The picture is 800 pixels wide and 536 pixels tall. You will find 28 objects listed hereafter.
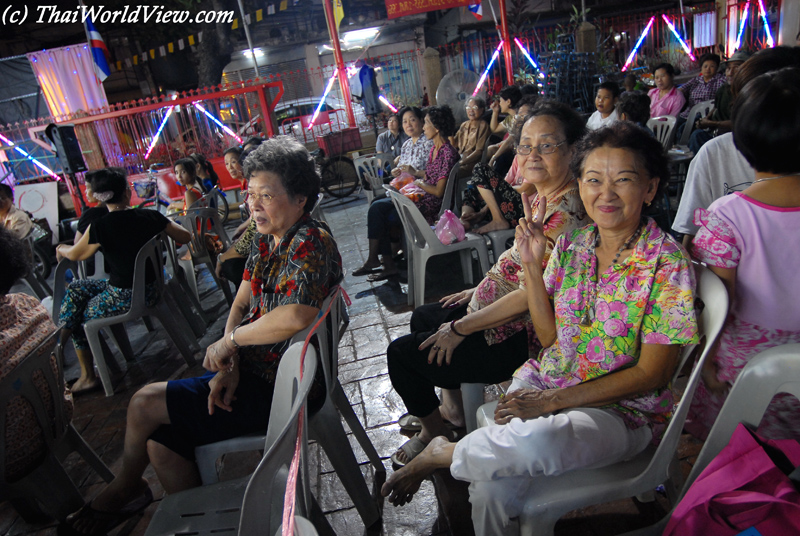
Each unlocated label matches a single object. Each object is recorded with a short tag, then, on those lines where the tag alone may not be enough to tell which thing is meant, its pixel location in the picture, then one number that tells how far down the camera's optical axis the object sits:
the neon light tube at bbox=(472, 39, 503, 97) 11.81
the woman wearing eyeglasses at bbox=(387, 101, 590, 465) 1.86
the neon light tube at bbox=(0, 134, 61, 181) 9.30
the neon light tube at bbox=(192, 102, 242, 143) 9.25
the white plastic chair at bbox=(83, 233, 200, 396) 3.14
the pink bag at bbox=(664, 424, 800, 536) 0.93
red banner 11.17
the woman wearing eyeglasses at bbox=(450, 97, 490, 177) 5.47
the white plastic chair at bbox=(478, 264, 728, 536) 1.21
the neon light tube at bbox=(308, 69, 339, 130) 10.82
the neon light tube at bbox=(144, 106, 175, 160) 9.07
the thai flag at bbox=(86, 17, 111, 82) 9.47
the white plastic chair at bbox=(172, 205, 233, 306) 4.18
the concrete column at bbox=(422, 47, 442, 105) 12.41
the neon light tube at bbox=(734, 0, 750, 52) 13.84
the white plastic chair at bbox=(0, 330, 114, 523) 1.82
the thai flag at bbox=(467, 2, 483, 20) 12.47
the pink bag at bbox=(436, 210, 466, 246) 3.39
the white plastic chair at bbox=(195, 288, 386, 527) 1.69
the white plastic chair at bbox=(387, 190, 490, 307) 3.35
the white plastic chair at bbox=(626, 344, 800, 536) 1.03
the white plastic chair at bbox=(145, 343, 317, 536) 0.97
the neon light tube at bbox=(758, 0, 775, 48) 13.11
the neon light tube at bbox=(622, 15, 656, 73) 13.78
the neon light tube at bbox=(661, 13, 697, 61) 14.10
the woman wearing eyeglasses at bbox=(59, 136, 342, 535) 1.71
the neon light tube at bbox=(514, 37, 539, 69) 12.40
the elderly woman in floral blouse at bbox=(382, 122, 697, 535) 1.25
